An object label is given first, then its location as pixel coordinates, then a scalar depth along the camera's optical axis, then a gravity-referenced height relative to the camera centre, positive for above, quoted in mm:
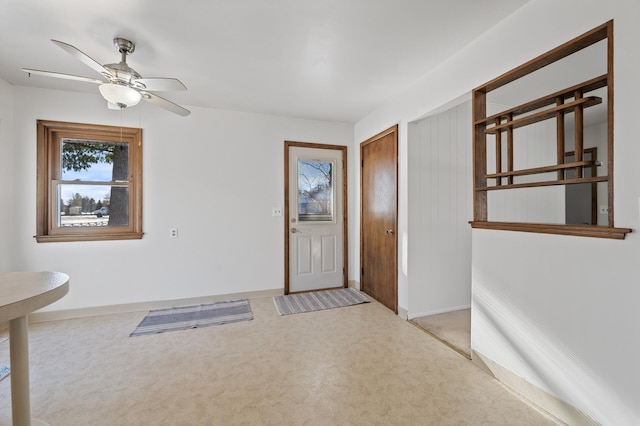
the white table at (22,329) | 1131 -554
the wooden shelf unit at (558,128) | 1392 +560
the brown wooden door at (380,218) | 3191 -76
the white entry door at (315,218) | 3895 -82
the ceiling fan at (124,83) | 1895 +953
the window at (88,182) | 3002 +347
